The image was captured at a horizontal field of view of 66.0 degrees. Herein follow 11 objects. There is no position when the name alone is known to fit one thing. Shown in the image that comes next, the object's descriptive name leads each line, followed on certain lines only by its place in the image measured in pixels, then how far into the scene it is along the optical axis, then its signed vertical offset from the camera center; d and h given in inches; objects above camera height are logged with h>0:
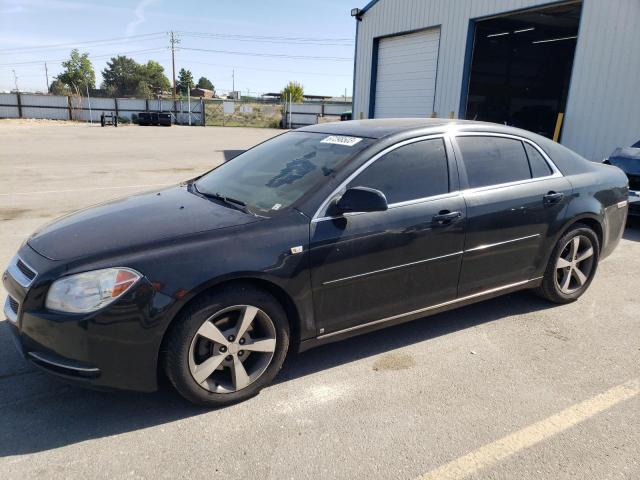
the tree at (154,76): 4192.9 +243.5
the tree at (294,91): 2967.5 +115.9
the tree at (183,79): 4407.0 +238.0
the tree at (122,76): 4247.0 +238.9
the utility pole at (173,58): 2410.9 +250.2
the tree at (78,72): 3570.4 +207.0
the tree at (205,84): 6139.3 +284.8
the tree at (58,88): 3439.0 +86.7
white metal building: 421.4 +68.5
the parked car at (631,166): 287.7 -23.7
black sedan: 100.7 -32.8
